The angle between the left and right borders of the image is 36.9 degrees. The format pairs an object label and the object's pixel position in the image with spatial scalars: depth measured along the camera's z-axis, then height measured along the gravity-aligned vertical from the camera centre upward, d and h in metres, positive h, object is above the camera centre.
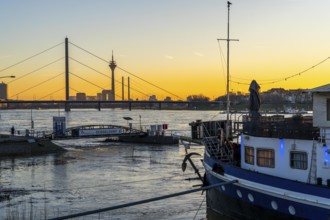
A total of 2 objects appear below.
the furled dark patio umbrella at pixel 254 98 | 22.14 +0.88
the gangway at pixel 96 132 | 58.58 -1.77
